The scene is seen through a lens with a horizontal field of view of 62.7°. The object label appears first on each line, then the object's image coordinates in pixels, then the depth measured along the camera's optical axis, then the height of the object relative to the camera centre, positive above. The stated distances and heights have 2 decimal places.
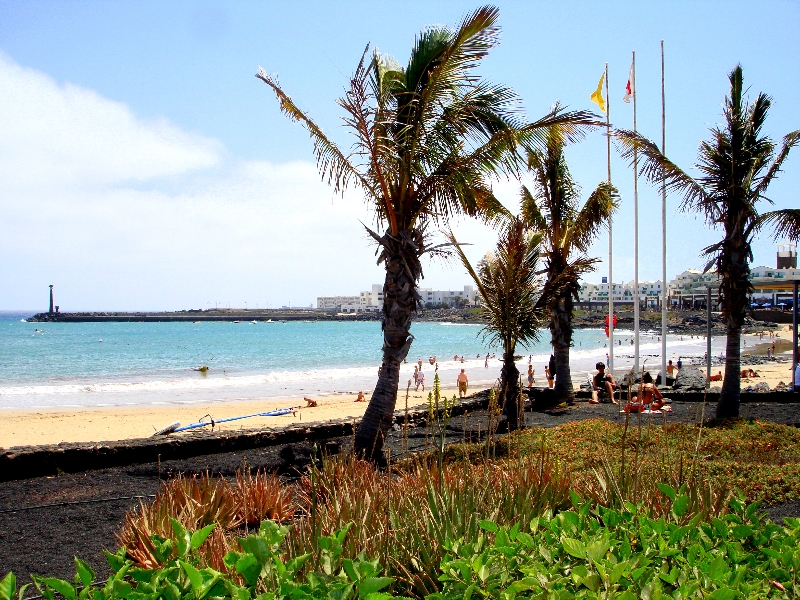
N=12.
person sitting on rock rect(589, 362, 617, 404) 13.87 -1.61
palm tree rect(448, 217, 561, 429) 11.22 +0.31
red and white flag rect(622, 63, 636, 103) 19.42 +6.61
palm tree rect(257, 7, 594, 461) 8.26 +2.17
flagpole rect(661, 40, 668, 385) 18.05 +1.64
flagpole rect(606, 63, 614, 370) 18.94 +0.66
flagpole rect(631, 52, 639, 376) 19.72 +2.22
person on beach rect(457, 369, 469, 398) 19.53 -2.21
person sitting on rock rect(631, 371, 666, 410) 11.81 -1.57
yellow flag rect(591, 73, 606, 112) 19.64 +6.44
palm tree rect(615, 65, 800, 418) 10.53 +1.94
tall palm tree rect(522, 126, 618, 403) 13.49 +1.87
